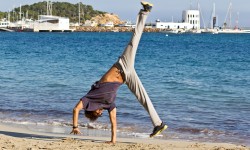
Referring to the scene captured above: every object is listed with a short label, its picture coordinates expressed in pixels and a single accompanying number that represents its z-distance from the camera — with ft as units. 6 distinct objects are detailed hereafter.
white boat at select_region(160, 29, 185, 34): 542.98
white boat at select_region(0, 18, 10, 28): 522.56
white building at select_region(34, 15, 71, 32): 479.41
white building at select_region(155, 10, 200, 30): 581.53
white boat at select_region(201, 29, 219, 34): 568.49
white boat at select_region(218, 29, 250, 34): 601.62
